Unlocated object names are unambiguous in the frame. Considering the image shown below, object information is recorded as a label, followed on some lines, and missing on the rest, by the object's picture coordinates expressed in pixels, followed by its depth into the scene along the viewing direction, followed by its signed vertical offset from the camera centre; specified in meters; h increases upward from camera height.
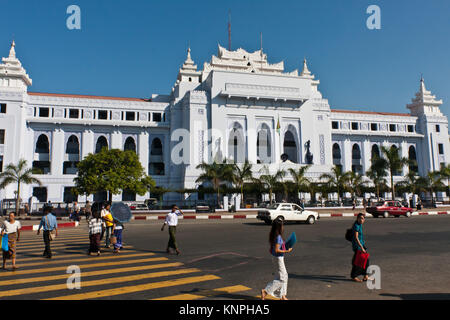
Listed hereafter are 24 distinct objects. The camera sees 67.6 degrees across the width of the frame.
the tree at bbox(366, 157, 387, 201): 40.69 +2.89
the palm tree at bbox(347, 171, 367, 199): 40.94 +1.12
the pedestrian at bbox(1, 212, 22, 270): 8.22 -0.87
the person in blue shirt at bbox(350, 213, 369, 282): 6.89 -1.10
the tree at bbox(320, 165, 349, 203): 40.00 +1.51
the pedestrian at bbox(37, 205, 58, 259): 9.58 -0.82
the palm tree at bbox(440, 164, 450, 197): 45.68 +2.66
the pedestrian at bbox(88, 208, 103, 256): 10.11 -1.08
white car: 20.66 -1.19
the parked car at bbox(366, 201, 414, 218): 27.28 -1.39
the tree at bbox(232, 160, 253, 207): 36.66 +2.03
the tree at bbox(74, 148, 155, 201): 33.25 +2.48
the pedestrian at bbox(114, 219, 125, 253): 10.74 -1.24
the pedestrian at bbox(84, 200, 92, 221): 25.89 -1.00
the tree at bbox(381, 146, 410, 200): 40.00 +3.74
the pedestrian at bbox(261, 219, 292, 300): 5.57 -1.18
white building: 44.12 +10.18
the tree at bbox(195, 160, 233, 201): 36.56 +2.34
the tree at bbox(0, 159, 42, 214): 34.12 +2.28
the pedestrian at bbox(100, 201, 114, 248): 11.51 -0.76
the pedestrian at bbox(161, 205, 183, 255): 10.27 -0.94
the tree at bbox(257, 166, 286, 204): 37.06 +1.59
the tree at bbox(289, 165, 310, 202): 38.12 +1.74
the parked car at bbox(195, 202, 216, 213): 34.03 -1.31
